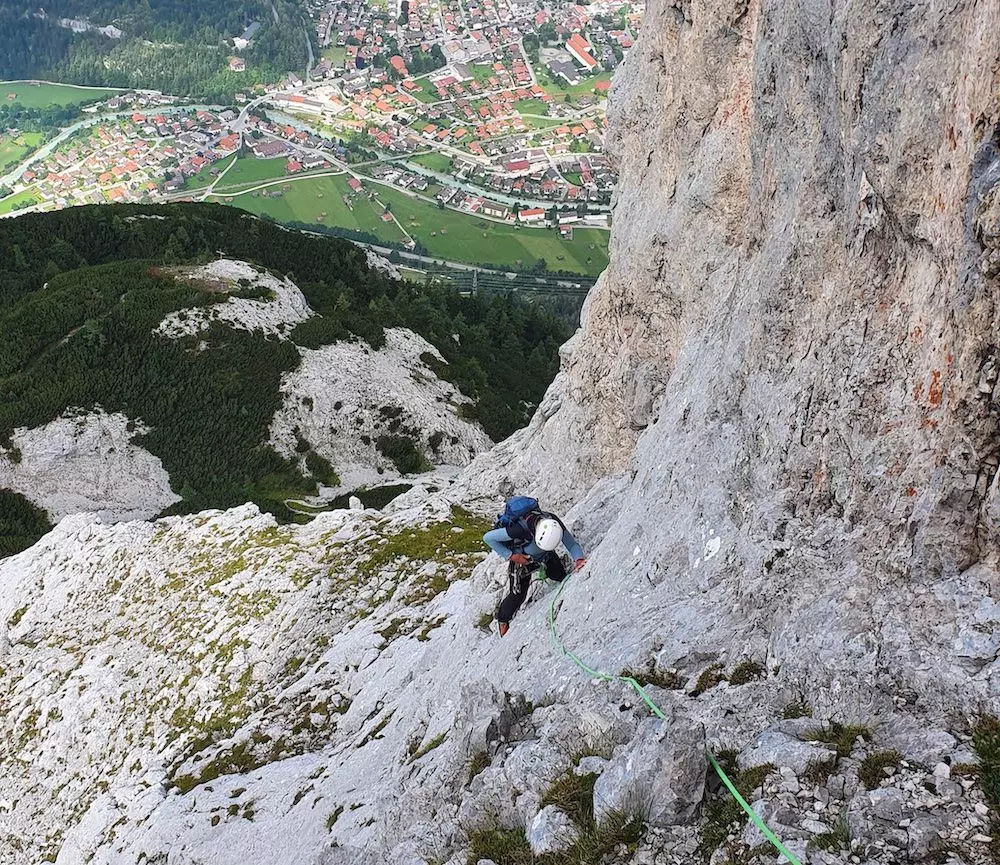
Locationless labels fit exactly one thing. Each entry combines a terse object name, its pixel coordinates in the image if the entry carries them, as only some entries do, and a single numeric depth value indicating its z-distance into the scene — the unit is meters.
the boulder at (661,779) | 8.84
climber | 15.46
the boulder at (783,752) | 8.62
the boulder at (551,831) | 9.38
